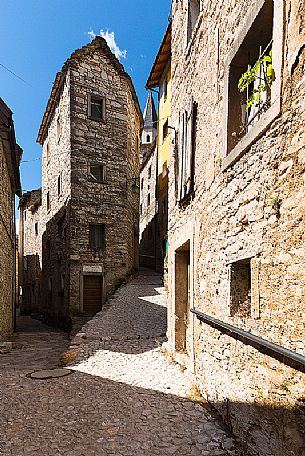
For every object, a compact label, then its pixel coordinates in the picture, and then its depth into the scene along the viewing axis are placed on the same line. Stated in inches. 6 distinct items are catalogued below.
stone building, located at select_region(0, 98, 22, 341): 326.3
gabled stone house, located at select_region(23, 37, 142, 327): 506.6
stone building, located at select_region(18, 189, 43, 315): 749.9
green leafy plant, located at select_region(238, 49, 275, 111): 103.1
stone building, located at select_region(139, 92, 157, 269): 816.3
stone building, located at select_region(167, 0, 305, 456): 89.9
